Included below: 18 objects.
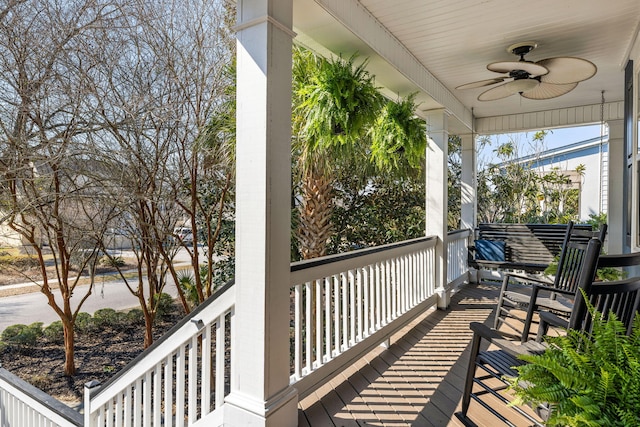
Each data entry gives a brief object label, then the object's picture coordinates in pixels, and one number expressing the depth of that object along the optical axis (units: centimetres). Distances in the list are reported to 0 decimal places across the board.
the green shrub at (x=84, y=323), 491
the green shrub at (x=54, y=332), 466
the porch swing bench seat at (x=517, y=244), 573
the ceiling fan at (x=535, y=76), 298
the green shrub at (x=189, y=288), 541
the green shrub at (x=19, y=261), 410
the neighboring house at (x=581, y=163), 957
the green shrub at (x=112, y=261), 480
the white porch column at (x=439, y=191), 472
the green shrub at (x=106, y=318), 506
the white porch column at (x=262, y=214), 186
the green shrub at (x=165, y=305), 534
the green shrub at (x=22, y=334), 439
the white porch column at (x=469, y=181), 638
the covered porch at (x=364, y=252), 189
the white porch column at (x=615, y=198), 525
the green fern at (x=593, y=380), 96
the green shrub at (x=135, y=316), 525
